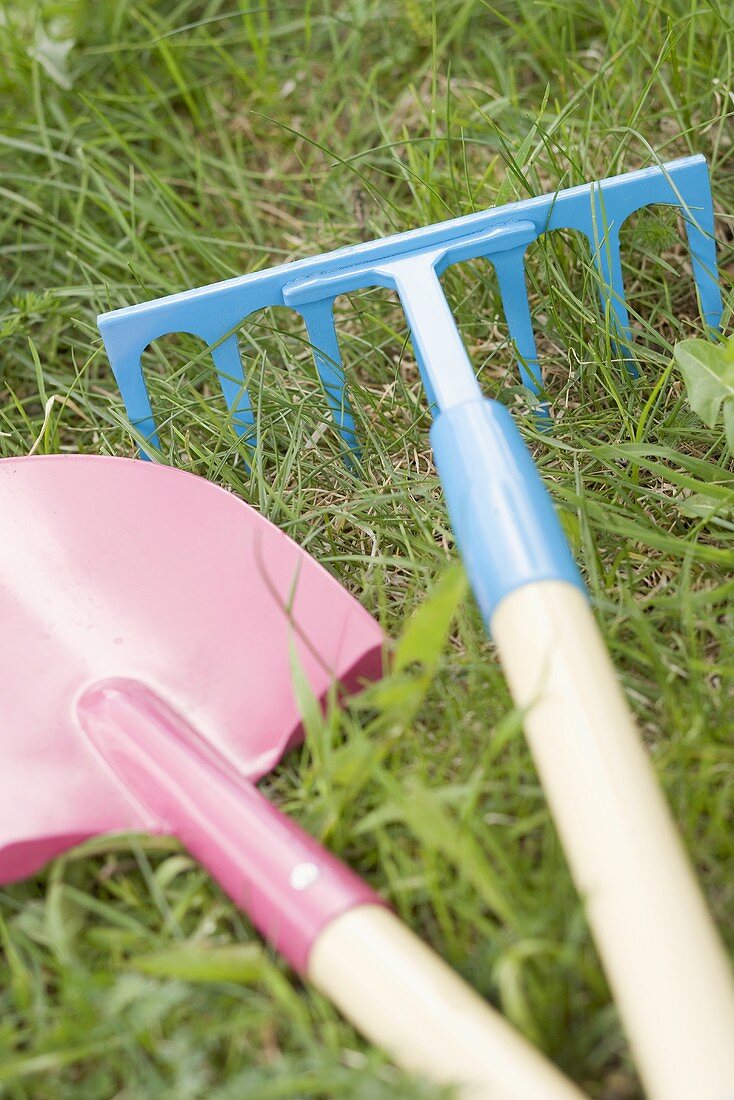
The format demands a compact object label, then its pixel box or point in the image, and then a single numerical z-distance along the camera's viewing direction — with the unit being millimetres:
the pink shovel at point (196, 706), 757
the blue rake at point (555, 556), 743
